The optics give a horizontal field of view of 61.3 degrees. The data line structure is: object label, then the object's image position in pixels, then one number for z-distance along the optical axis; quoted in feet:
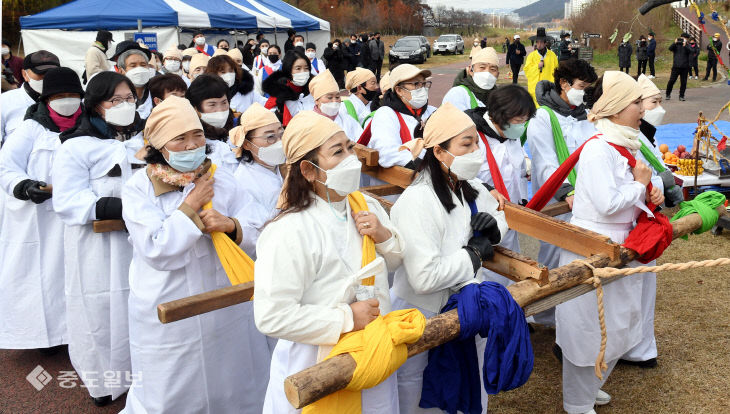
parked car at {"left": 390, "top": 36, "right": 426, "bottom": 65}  99.35
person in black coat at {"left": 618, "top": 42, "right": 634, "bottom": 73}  73.11
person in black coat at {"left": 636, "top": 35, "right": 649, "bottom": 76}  68.13
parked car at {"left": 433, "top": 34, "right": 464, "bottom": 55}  122.31
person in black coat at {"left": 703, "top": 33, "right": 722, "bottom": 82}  64.17
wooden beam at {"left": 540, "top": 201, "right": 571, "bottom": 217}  12.90
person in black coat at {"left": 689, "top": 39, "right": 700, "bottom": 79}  52.90
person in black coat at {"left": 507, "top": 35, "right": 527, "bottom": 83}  66.28
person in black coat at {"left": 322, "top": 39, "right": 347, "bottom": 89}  66.95
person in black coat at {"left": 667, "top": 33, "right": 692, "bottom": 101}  52.06
